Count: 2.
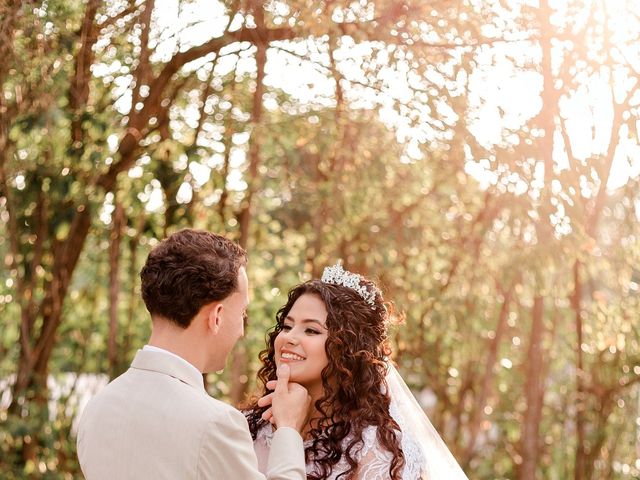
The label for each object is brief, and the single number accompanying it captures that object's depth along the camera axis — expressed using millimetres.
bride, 2982
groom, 2209
